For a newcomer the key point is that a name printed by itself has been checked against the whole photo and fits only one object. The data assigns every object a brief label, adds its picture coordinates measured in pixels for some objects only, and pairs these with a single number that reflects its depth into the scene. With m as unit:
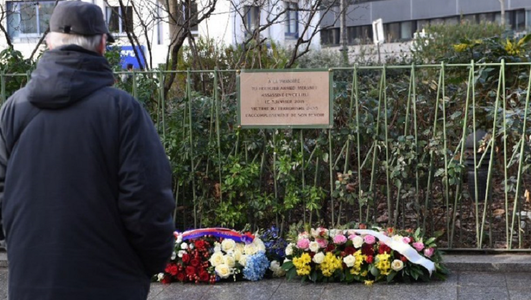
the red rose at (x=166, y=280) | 7.21
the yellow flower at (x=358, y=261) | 6.95
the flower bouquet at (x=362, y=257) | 6.93
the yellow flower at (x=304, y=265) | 6.99
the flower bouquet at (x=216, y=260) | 7.13
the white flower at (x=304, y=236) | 7.14
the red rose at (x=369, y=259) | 6.96
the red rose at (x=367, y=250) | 7.00
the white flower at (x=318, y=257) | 6.96
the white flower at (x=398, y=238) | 7.03
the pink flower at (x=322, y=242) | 7.06
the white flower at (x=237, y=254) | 7.16
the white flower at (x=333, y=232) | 7.16
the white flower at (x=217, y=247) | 7.23
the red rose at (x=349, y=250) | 7.02
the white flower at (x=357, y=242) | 7.01
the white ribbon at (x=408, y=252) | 6.88
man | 3.34
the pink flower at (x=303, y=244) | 7.04
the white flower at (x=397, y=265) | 6.86
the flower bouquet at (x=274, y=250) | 7.25
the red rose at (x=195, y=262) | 7.15
